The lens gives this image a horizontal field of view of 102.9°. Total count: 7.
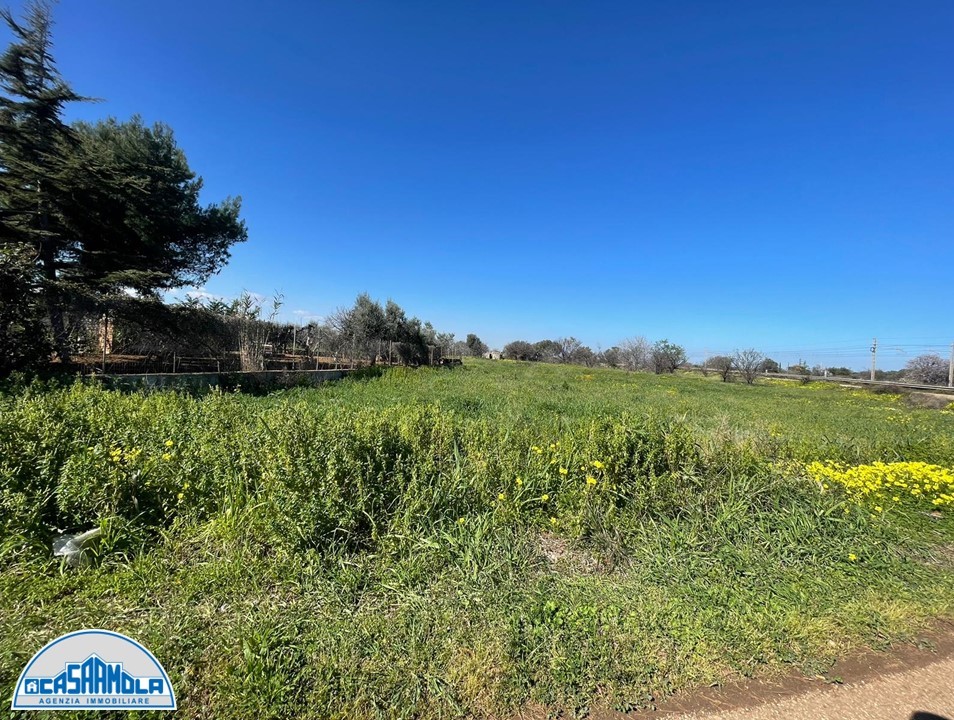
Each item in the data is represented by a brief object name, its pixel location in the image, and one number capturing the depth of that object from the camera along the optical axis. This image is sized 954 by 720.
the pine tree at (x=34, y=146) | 10.86
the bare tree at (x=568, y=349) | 68.25
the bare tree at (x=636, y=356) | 53.31
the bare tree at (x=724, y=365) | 38.97
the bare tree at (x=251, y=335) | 14.50
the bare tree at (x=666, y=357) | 51.50
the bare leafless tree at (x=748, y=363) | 38.62
